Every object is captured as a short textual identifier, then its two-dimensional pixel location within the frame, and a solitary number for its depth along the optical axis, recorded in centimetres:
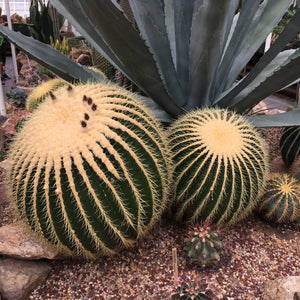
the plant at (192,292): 133
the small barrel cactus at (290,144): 246
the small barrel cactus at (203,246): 165
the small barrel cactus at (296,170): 221
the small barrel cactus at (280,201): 200
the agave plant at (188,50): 181
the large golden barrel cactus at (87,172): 139
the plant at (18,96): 439
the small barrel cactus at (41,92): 290
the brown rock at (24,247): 165
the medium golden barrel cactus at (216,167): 171
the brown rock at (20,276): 159
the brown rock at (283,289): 141
